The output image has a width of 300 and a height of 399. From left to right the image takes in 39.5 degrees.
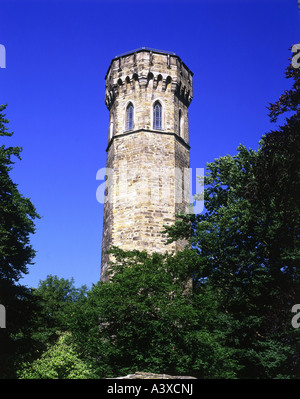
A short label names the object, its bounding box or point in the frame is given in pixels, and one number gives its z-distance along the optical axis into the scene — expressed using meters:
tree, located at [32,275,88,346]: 36.06
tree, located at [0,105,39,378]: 21.17
